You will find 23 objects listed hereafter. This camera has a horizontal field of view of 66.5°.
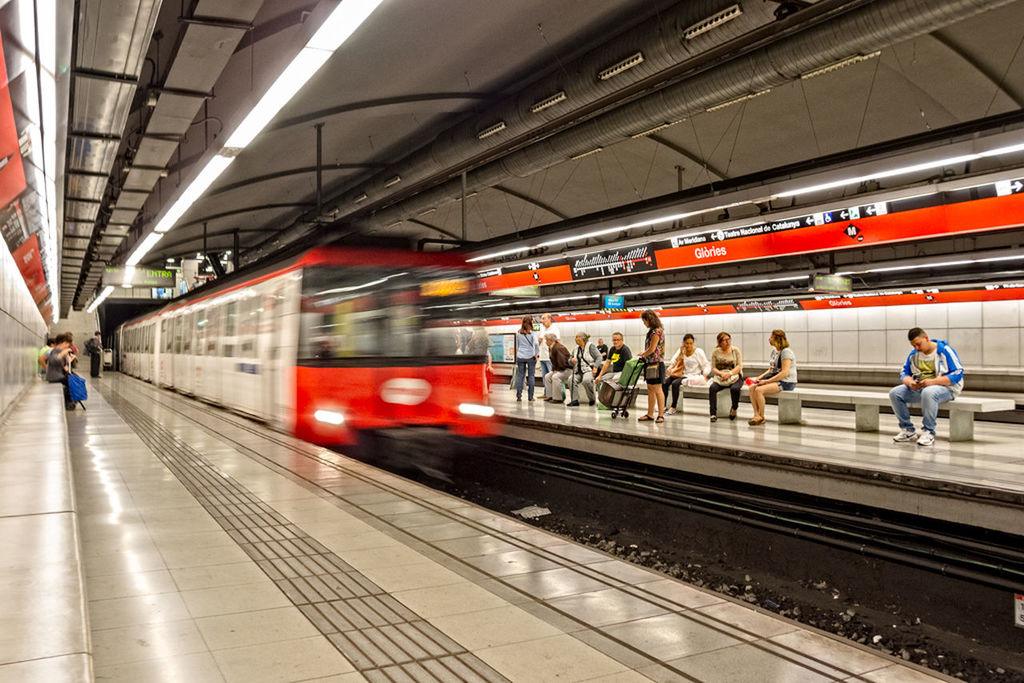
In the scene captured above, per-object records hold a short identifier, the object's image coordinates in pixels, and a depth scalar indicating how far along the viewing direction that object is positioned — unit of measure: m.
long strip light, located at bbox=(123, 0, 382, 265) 5.34
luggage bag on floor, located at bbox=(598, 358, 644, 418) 12.38
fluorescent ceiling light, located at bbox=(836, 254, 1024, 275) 15.34
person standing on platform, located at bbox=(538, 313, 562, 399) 18.40
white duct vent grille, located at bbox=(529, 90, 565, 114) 10.29
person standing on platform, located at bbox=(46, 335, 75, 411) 14.78
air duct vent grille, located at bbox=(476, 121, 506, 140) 11.94
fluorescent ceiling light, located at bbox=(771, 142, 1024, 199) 7.34
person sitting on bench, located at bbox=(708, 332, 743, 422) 11.76
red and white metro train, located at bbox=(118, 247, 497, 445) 9.09
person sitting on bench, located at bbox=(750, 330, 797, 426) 11.34
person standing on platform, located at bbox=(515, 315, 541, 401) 15.46
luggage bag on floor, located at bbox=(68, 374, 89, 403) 14.91
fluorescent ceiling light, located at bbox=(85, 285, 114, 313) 28.60
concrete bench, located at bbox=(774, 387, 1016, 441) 9.23
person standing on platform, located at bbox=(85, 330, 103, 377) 31.92
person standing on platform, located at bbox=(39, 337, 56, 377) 17.67
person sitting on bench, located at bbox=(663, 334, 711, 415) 13.12
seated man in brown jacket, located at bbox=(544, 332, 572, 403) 15.64
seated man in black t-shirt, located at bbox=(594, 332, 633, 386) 13.38
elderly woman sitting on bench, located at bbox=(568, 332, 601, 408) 15.59
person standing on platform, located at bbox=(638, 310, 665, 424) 11.12
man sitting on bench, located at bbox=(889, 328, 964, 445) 8.73
